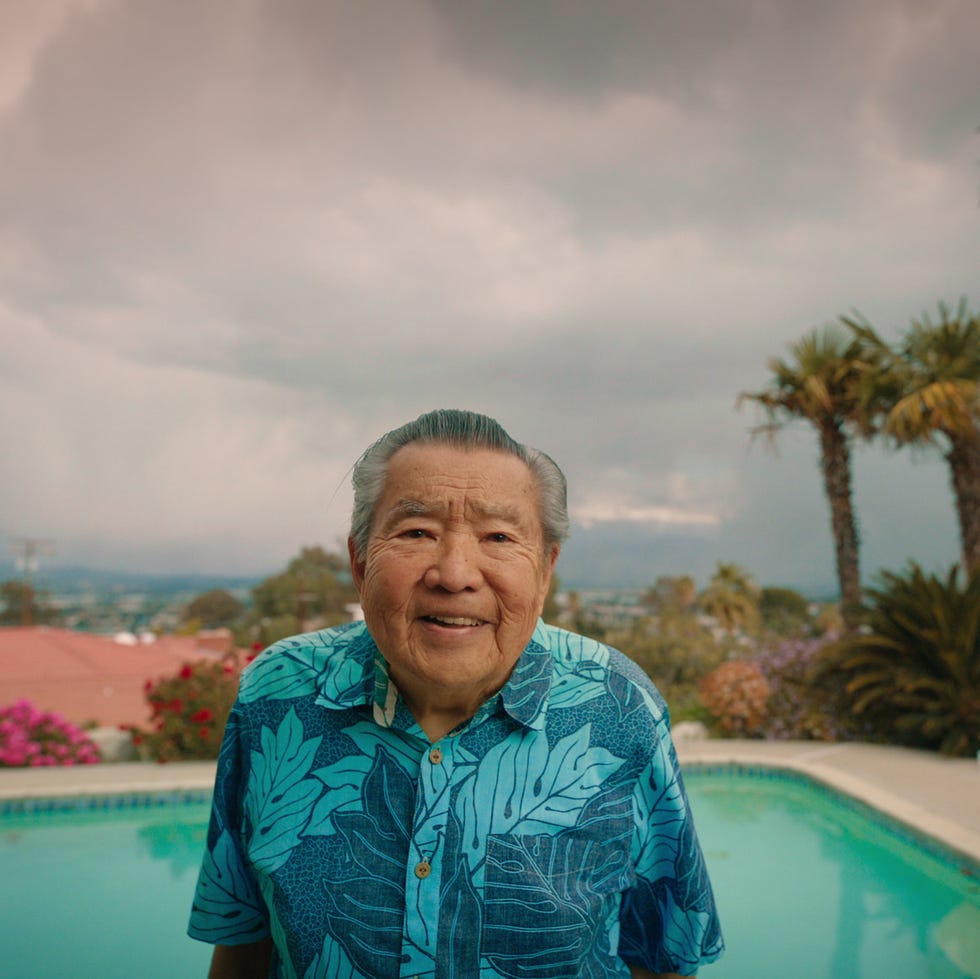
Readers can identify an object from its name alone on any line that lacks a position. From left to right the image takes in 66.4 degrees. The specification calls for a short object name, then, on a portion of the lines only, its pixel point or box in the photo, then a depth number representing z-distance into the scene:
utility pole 29.42
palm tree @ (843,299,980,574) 9.98
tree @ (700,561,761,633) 22.33
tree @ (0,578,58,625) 30.42
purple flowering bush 8.16
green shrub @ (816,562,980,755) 7.12
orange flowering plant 8.52
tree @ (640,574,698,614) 25.48
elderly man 1.10
